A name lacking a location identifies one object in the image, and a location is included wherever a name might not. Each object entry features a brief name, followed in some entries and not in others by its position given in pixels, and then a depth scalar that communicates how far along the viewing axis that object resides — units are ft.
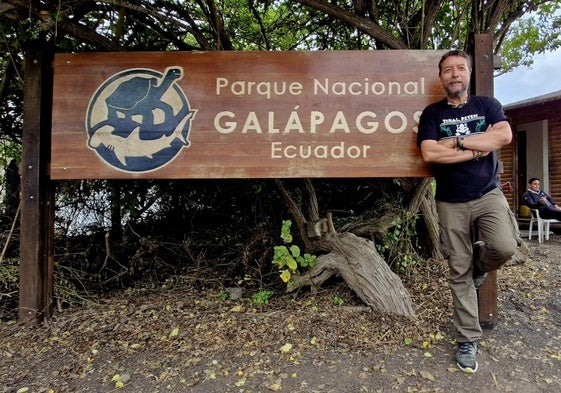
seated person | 26.07
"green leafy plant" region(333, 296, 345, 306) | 10.70
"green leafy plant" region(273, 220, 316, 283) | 10.94
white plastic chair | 24.99
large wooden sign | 9.82
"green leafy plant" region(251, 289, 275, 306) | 11.27
